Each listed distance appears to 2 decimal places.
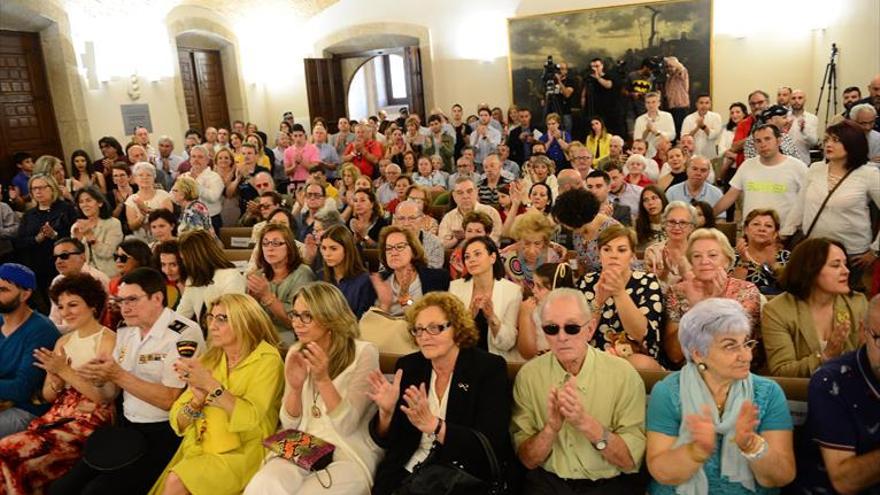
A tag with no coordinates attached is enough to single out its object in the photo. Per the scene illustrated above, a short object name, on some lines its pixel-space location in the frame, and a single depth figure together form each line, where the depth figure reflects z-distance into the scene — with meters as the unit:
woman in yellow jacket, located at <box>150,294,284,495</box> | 2.79
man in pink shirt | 8.90
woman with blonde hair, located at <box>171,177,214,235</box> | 5.75
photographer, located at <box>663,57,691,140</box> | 10.98
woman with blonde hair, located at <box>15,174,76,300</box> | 6.12
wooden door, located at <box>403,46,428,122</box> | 13.11
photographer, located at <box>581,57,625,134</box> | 11.95
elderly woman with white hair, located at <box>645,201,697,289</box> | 3.89
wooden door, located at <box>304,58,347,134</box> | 13.27
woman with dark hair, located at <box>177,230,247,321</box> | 4.11
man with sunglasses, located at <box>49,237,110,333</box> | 4.43
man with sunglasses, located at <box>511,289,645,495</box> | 2.40
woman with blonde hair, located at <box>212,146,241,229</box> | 7.30
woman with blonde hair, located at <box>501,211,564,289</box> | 4.19
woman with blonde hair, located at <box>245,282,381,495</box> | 2.70
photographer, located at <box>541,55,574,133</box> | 11.54
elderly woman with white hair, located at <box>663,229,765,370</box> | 3.18
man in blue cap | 3.41
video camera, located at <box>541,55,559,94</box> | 11.52
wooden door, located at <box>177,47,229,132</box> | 12.15
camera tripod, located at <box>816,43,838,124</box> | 9.91
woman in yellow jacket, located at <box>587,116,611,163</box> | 8.45
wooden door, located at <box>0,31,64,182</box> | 8.79
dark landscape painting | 11.48
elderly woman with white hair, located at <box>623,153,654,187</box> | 6.43
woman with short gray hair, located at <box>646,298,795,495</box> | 2.15
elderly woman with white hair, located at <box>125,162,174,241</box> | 6.25
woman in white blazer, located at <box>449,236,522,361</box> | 3.38
